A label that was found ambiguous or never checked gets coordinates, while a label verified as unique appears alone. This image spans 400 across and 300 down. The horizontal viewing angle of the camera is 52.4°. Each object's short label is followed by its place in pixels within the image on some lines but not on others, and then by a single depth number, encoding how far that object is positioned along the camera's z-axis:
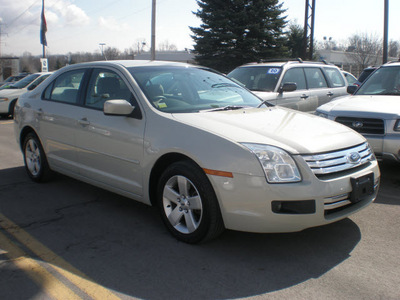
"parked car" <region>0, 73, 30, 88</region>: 21.22
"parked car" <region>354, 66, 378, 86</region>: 12.77
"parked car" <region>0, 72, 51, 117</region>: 14.66
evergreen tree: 26.70
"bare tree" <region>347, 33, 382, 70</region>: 43.72
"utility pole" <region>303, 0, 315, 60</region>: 22.39
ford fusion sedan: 3.26
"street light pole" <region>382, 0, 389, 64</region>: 20.58
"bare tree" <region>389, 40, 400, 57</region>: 78.31
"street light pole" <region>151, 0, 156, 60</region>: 22.03
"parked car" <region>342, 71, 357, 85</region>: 15.56
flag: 33.94
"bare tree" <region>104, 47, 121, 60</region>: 69.38
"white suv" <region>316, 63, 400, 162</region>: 5.50
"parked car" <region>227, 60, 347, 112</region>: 8.30
